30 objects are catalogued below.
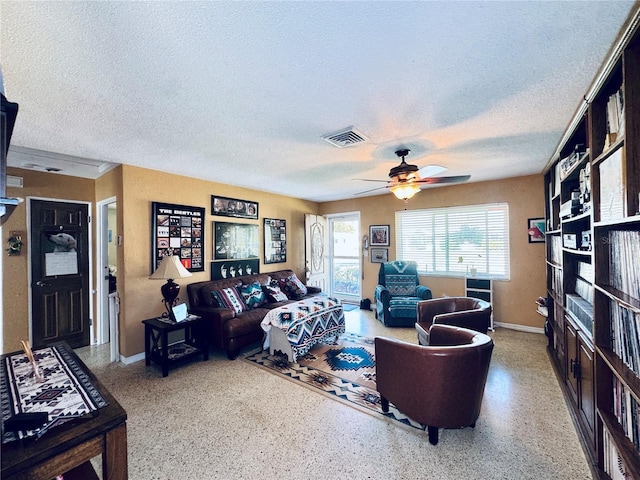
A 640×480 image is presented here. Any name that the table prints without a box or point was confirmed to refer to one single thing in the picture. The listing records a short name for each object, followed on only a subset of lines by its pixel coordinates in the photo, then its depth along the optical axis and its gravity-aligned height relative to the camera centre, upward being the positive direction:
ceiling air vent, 2.48 +1.00
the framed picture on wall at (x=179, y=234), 3.73 +0.20
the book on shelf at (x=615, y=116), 1.50 +0.70
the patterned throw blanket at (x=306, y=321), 3.47 -0.99
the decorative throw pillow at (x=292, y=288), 4.98 -0.77
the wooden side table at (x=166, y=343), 3.17 -1.19
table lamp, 3.44 -0.33
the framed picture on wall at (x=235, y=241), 4.54 +0.10
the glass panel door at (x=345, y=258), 6.48 -0.32
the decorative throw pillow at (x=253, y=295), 4.23 -0.75
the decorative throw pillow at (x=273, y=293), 4.57 -0.78
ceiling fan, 2.81 +0.64
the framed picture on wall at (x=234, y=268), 4.50 -0.36
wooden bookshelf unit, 1.36 -0.17
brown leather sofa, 3.53 -0.95
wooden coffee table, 0.95 -0.71
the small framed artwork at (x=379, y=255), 5.87 -0.24
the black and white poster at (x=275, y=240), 5.43 +0.12
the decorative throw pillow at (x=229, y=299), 3.89 -0.74
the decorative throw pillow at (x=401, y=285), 5.09 -0.76
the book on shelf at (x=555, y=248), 3.15 -0.10
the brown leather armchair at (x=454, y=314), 2.98 -0.82
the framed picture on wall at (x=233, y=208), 4.52 +0.67
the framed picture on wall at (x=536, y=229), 4.24 +0.17
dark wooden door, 3.72 -0.31
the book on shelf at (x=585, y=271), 2.33 -0.27
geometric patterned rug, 2.55 -1.43
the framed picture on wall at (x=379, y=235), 5.85 +0.18
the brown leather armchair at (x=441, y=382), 1.97 -1.01
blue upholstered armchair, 4.64 -0.89
